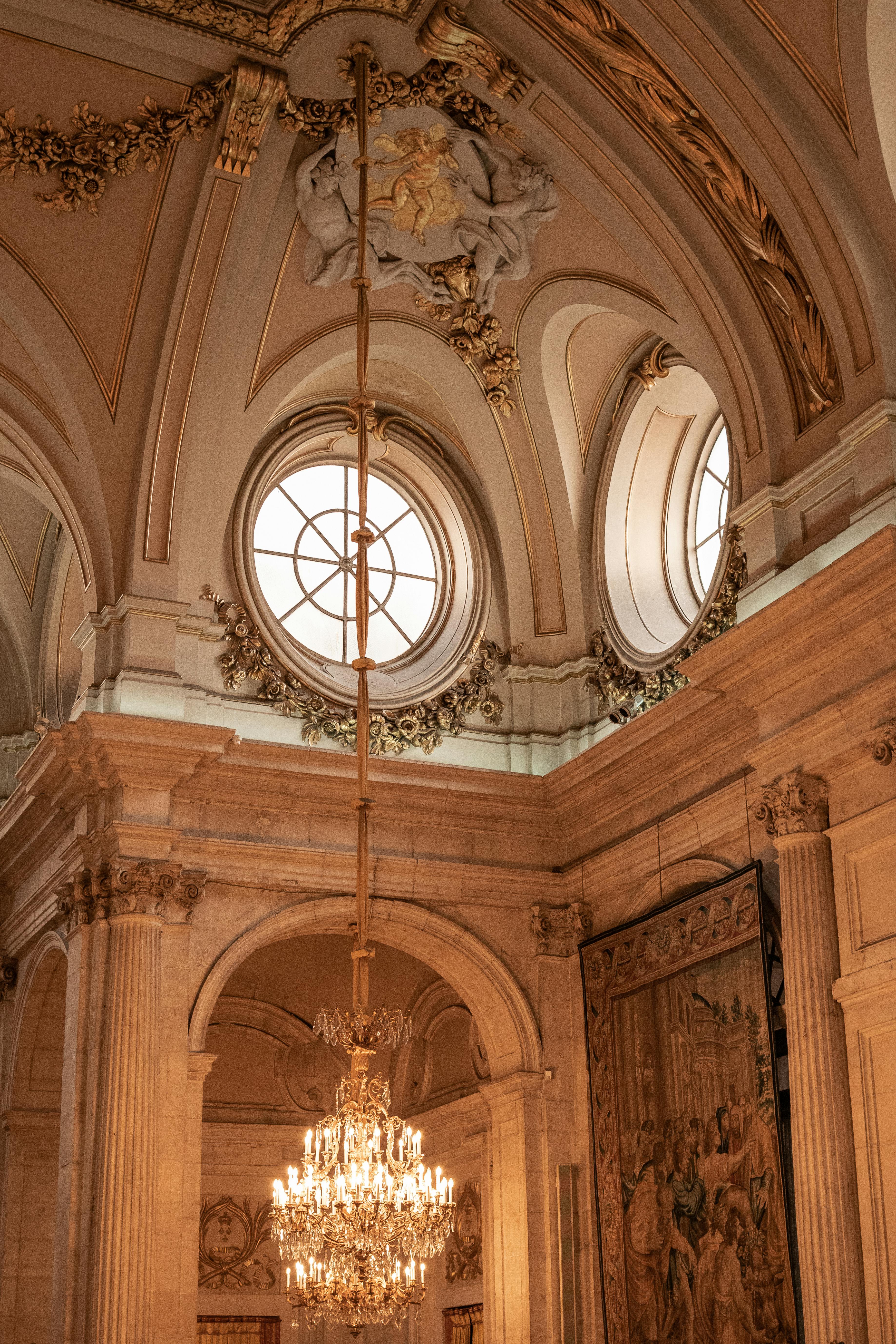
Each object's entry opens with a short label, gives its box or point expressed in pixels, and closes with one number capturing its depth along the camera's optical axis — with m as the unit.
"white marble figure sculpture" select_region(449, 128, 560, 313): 11.56
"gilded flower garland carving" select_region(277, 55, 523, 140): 10.99
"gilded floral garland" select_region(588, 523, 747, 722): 11.47
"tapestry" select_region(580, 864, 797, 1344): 10.26
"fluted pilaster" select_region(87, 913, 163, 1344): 10.46
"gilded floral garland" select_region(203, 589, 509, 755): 12.84
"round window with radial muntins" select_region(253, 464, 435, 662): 13.70
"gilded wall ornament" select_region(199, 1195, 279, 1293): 15.82
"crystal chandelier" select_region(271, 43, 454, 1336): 8.78
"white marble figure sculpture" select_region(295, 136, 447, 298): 11.59
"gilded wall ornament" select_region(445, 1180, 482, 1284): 14.84
